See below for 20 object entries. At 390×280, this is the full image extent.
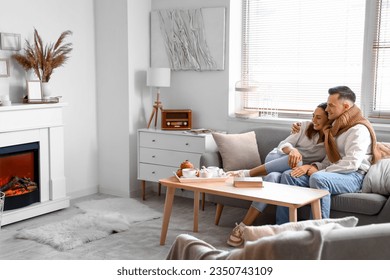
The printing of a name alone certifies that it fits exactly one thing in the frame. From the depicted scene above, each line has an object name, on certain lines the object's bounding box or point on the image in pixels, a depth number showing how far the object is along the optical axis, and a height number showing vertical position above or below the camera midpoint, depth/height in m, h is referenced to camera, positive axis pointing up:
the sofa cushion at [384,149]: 3.91 -0.50
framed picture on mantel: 4.56 -0.09
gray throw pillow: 3.68 -0.68
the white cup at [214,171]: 3.85 -0.66
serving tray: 3.75 -0.71
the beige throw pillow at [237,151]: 4.45 -0.60
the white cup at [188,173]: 3.79 -0.67
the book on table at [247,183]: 3.61 -0.70
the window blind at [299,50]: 4.60 +0.29
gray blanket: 1.48 -0.47
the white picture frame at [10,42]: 4.41 +0.32
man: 3.66 -0.52
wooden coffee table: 3.29 -0.74
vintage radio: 5.16 -0.40
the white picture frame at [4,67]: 4.46 +0.11
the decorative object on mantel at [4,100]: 4.28 -0.17
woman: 3.85 -0.58
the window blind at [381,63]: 4.34 +0.16
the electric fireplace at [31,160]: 4.35 -0.70
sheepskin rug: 3.92 -1.18
